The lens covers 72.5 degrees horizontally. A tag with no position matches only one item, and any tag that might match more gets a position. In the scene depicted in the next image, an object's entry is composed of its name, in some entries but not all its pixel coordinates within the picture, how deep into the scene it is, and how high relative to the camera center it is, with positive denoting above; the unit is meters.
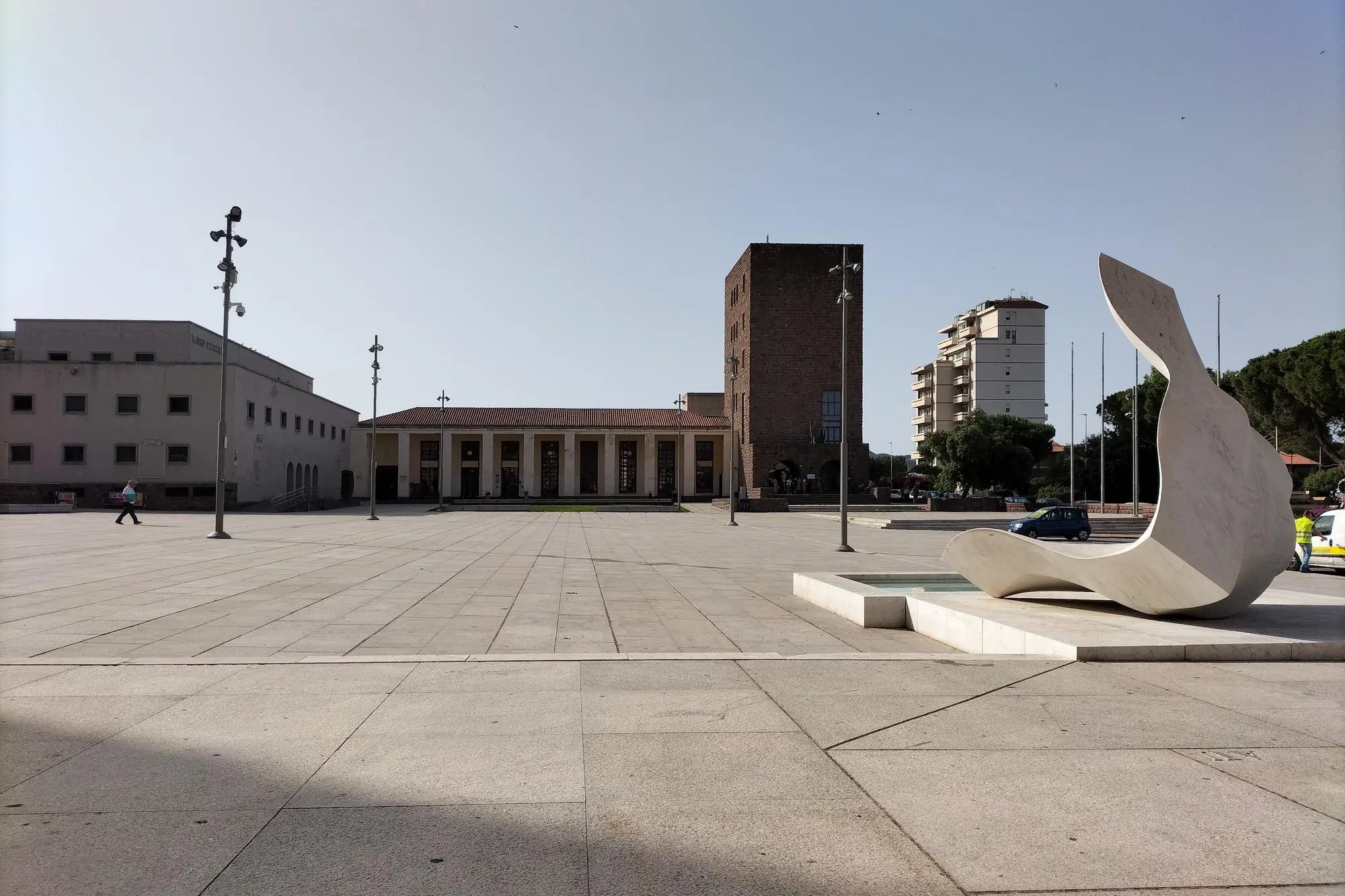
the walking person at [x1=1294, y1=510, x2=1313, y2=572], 19.42 -1.20
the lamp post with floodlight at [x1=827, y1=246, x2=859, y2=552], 24.67 -0.39
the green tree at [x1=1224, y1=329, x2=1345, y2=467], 47.53 +4.93
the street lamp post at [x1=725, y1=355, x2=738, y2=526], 40.91 +1.31
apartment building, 108.31 +14.23
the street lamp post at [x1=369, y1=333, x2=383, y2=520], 43.92 -0.36
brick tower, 68.50 +8.52
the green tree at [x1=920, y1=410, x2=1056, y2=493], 70.06 +2.10
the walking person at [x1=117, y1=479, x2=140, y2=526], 32.84 -0.95
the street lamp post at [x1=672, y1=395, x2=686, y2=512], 80.12 +0.72
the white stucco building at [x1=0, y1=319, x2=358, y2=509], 51.66 +2.52
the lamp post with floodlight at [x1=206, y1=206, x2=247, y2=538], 26.12 +5.85
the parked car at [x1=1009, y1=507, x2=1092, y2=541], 34.16 -1.65
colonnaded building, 68.69 +3.81
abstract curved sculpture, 8.94 -0.19
